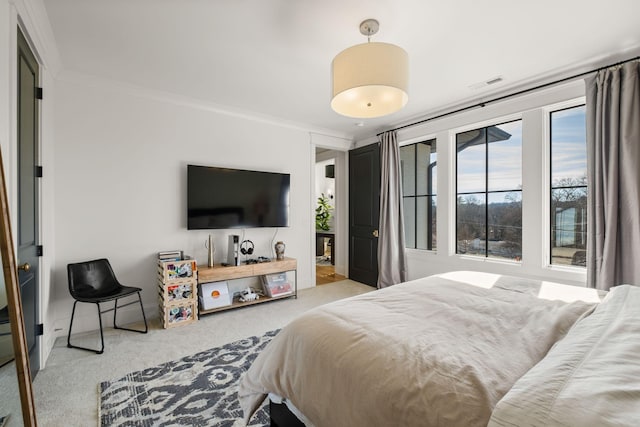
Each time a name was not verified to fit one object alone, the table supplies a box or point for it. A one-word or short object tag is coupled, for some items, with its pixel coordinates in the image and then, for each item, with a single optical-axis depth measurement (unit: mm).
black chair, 2511
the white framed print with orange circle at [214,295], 3290
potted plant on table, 6707
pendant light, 1726
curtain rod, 2465
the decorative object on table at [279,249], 3900
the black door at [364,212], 4508
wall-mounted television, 3381
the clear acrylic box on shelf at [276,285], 3779
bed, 683
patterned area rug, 1653
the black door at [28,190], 1866
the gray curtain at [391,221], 4139
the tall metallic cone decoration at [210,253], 3363
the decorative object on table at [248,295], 3600
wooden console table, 3221
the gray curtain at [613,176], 2279
